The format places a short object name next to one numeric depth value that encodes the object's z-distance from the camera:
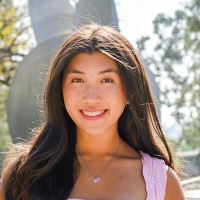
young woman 2.65
